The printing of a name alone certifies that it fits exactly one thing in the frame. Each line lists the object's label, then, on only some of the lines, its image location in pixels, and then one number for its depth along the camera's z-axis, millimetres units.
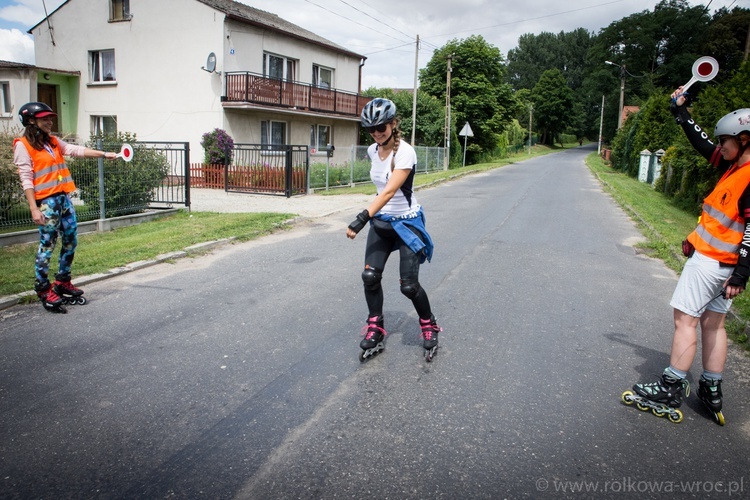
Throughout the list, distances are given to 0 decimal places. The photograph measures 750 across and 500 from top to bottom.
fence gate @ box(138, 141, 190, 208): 12148
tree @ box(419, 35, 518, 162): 42375
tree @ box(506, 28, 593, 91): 112375
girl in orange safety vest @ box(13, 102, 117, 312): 5133
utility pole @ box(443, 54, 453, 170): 32938
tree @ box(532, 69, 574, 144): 87312
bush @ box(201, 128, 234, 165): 20391
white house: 21250
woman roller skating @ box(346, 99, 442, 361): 3969
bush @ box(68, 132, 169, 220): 10242
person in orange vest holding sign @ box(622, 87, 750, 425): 3248
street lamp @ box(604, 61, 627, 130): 46584
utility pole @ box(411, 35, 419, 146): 28778
